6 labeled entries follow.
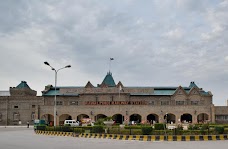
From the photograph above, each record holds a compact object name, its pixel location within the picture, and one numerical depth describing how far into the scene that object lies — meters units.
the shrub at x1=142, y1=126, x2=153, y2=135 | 26.28
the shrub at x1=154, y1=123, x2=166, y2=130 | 30.26
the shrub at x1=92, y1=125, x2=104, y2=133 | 29.02
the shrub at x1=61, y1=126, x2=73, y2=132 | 33.00
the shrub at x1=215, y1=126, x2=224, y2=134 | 25.71
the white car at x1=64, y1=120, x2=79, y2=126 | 55.75
